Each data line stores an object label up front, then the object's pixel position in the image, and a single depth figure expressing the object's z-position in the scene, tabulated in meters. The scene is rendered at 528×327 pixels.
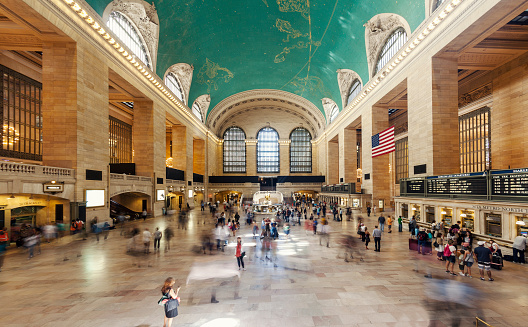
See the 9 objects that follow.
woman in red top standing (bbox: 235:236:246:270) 7.50
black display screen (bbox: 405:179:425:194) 14.15
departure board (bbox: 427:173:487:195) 10.30
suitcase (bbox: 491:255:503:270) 7.50
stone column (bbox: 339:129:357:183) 30.67
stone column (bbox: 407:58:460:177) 14.43
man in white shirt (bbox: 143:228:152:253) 9.75
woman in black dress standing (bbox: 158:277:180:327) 4.15
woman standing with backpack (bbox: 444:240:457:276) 7.15
